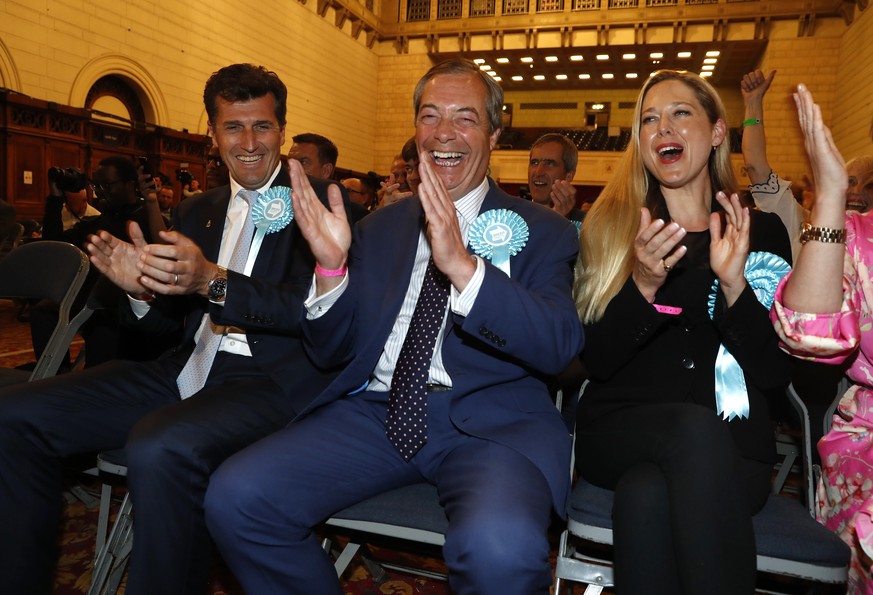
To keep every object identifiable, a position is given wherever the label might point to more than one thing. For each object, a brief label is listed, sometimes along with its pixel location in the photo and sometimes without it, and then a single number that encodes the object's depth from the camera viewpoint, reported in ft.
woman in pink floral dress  4.78
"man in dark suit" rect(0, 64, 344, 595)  5.38
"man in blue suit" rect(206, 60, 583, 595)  4.71
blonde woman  4.48
